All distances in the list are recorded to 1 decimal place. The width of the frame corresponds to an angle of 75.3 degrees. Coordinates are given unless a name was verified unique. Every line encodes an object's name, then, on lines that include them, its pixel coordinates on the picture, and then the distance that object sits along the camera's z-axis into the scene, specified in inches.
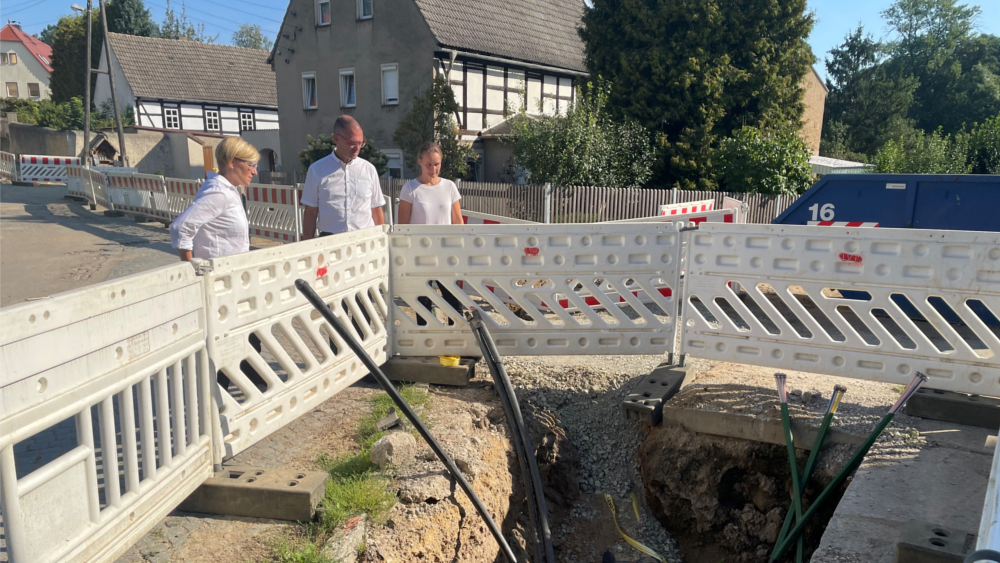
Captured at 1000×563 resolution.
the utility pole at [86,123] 1131.3
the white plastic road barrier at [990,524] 51.2
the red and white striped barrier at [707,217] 345.1
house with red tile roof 2596.0
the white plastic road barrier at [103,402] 85.3
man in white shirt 195.5
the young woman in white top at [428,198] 220.4
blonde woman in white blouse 150.5
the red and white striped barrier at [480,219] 341.7
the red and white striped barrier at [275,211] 490.9
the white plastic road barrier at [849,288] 176.7
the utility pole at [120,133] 1138.0
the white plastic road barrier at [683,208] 364.8
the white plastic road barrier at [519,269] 207.9
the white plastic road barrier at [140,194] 681.0
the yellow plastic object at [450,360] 207.2
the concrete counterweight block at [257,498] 127.2
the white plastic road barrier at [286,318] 136.9
